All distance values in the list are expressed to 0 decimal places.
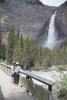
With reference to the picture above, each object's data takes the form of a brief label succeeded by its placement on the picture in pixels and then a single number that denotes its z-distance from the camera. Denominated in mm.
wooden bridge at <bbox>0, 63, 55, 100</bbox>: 4297
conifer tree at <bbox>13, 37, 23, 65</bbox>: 44219
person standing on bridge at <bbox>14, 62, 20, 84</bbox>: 7573
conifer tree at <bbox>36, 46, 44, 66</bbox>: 51181
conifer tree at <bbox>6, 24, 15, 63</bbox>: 48962
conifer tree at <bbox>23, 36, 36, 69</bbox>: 44094
